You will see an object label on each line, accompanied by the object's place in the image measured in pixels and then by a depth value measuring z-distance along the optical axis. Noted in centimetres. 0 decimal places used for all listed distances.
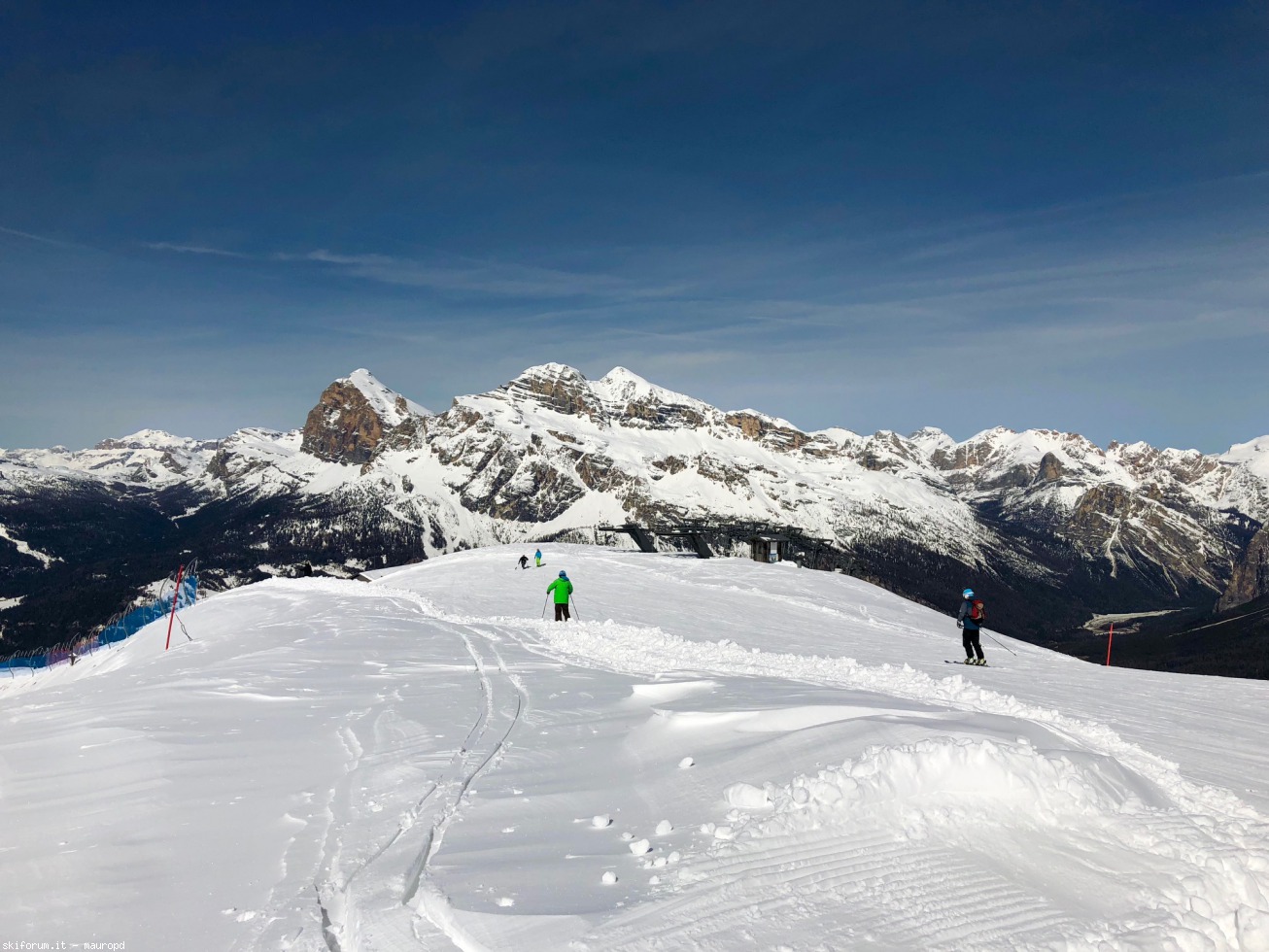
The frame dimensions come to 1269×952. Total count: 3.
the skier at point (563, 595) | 2530
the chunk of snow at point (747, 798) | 656
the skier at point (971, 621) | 1823
